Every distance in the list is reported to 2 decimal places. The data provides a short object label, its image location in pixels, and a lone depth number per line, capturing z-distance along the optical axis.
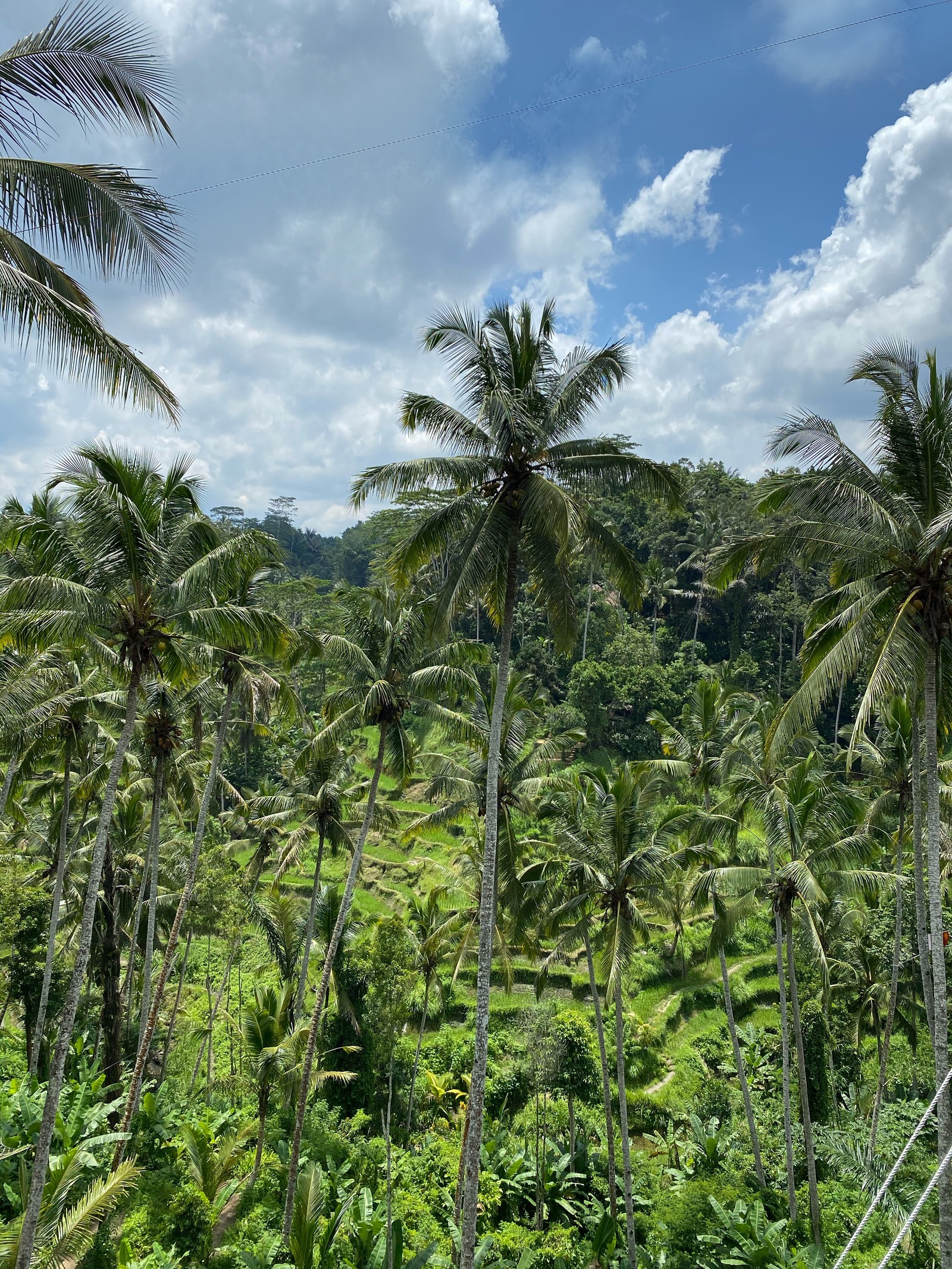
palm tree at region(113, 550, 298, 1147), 11.48
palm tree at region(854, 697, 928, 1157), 17.30
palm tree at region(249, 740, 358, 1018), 19.25
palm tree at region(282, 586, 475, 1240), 16.06
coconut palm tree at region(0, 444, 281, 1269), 10.42
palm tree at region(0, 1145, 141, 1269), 11.22
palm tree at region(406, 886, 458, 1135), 21.72
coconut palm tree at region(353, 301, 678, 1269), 11.08
